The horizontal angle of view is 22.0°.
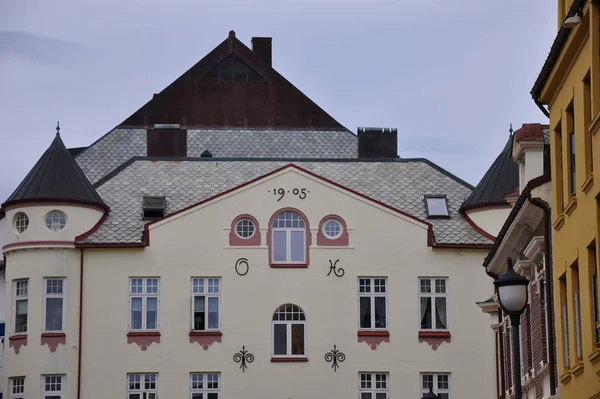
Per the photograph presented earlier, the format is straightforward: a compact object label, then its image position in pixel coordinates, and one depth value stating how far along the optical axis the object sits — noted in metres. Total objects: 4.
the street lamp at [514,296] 22.50
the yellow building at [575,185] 24.77
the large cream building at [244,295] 55.28
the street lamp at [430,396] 34.67
